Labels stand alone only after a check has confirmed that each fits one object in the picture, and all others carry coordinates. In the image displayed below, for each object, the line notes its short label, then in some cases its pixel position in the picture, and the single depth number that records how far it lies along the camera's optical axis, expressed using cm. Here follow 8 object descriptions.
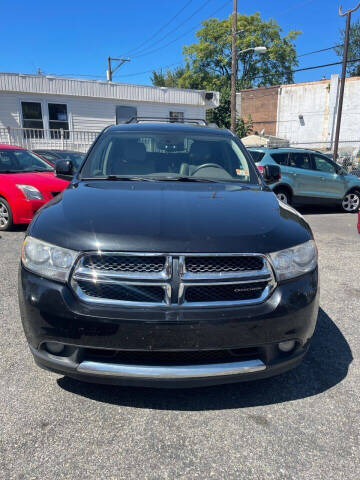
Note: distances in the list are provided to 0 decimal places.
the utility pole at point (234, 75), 1845
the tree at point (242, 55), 4688
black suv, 191
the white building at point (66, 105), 1617
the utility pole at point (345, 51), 1911
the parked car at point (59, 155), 1073
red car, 652
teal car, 967
